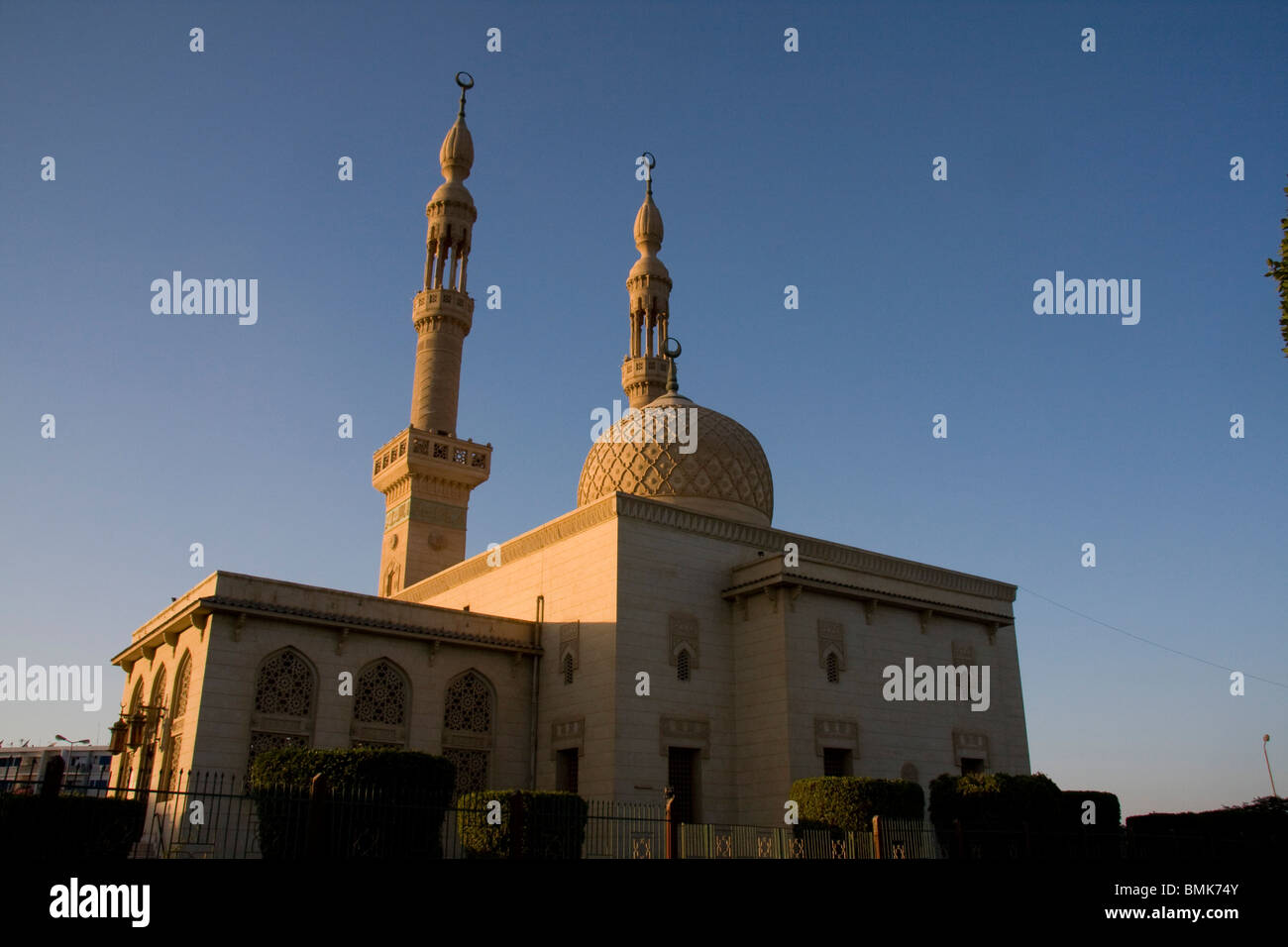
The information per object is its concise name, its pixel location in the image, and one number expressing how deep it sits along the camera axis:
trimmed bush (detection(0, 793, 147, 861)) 8.28
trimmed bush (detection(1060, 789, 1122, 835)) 17.59
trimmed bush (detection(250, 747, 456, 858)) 12.05
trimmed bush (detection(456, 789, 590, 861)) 13.10
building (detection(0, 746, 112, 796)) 72.08
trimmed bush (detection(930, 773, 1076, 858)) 15.69
